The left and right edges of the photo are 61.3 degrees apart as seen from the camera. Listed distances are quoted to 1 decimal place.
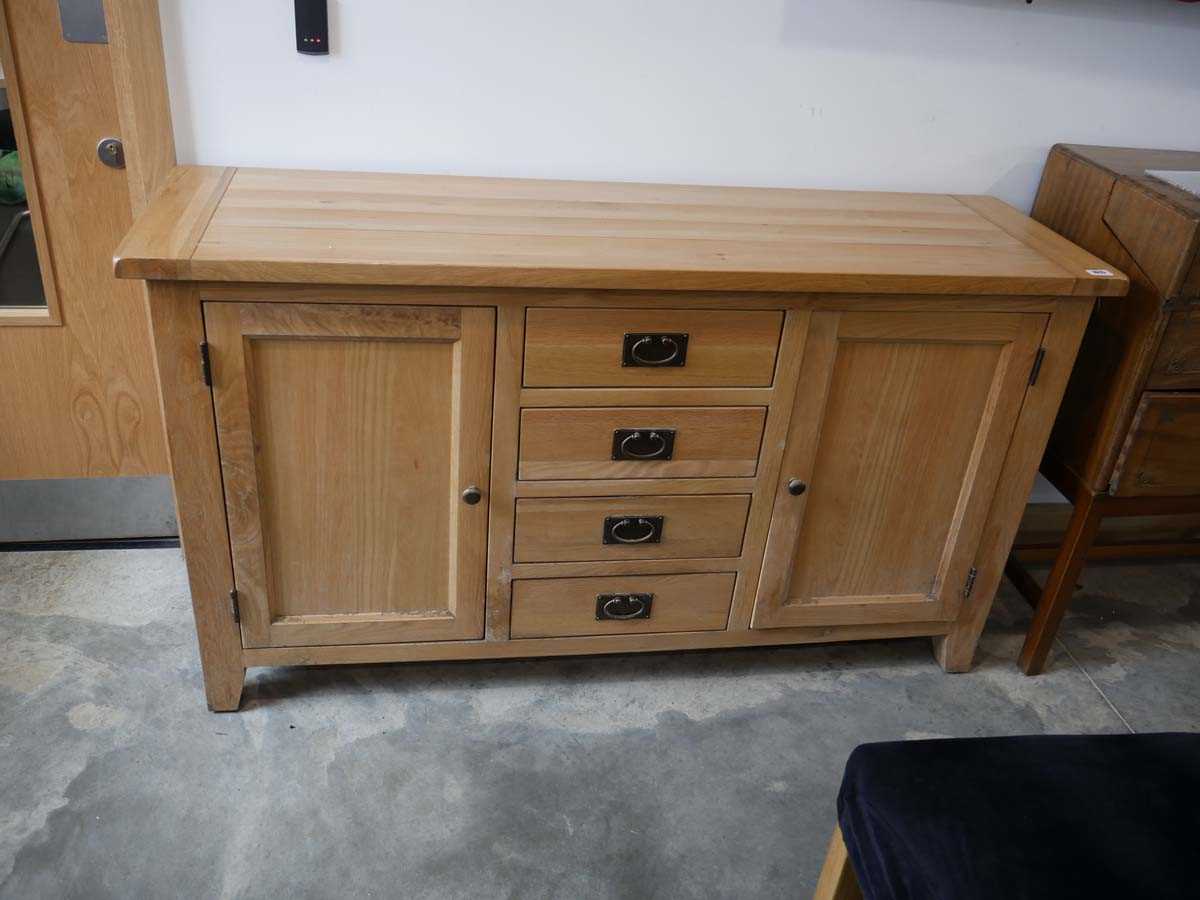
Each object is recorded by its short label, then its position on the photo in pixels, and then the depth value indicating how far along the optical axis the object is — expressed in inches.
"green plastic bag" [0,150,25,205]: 77.6
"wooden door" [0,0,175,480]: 70.4
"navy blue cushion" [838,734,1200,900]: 43.1
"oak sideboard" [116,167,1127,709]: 59.9
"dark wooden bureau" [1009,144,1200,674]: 67.4
